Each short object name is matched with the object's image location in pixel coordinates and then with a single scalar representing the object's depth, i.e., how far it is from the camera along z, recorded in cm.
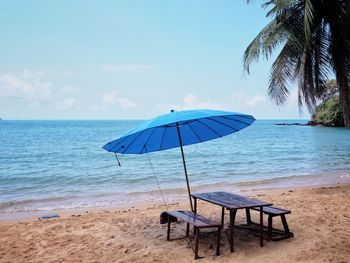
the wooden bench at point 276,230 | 518
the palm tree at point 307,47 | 846
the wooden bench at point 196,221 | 456
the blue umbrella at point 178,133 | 523
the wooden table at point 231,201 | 475
